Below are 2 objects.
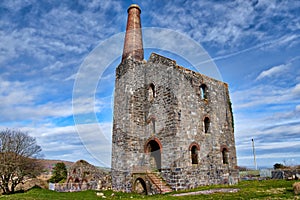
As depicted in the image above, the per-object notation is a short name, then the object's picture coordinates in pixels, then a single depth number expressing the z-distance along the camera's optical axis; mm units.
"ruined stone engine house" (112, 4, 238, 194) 16875
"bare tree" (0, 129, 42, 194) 20922
